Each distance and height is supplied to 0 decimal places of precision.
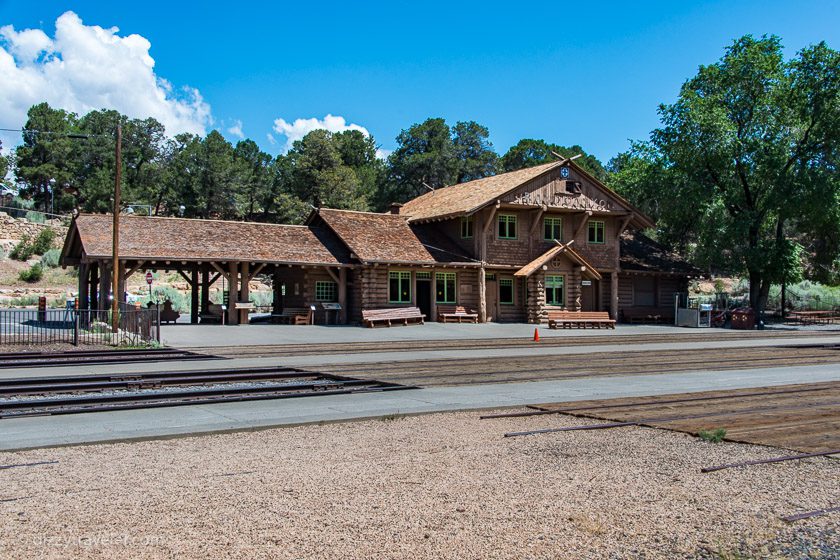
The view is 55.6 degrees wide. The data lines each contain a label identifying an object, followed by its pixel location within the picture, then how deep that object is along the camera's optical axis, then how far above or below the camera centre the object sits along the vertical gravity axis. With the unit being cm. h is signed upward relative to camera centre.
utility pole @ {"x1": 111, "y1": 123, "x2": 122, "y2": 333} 2619 +166
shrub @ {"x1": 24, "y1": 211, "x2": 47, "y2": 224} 7056 +752
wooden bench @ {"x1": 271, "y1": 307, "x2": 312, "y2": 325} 3769 -68
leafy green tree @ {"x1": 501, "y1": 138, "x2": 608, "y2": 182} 9031 +1685
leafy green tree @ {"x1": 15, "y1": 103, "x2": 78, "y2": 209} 7806 +1474
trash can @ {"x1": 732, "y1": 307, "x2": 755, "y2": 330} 4175 -88
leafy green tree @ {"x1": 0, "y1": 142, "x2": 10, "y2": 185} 7956 +1368
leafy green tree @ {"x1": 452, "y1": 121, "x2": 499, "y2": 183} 8156 +1596
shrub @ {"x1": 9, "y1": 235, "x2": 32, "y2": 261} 6394 +398
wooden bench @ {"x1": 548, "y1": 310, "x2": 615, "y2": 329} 3931 -88
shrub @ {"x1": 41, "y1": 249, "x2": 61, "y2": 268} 6306 +338
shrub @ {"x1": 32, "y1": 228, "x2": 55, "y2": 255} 6494 +486
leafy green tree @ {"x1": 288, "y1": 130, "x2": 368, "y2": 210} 6975 +1108
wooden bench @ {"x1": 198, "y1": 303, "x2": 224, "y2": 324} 3672 -62
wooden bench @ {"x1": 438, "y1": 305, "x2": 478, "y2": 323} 4044 -62
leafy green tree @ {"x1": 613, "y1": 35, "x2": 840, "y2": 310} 4194 +792
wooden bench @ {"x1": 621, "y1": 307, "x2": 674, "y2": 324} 4641 -75
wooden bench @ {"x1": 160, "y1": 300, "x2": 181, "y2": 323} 3509 -55
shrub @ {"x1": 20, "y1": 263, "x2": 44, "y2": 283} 5888 +204
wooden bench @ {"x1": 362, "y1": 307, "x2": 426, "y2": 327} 3644 -67
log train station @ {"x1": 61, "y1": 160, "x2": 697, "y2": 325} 3597 +231
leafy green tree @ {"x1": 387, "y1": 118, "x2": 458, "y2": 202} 7812 +1386
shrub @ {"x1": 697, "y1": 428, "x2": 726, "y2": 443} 942 -159
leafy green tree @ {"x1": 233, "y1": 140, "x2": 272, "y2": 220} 7738 +1176
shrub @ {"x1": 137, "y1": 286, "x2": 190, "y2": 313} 5380 +30
